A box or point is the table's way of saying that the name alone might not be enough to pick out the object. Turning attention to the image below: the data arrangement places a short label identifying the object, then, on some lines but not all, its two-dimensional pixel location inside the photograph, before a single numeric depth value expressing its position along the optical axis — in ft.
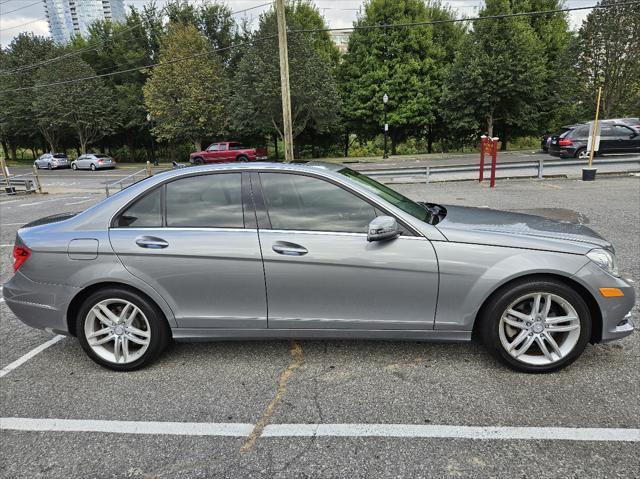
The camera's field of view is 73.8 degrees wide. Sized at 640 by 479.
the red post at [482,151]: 43.75
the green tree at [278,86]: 95.76
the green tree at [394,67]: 106.22
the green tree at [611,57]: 89.66
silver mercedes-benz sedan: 9.45
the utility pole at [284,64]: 52.42
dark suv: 56.80
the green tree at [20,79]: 143.02
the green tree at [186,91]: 111.24
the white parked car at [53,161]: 123.85
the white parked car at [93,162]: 112.06
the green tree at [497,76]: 95.04
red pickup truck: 93.95
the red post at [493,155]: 41.42
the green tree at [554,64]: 98.43
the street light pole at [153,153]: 112.59
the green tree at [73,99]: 130.21
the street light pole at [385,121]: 94.27
